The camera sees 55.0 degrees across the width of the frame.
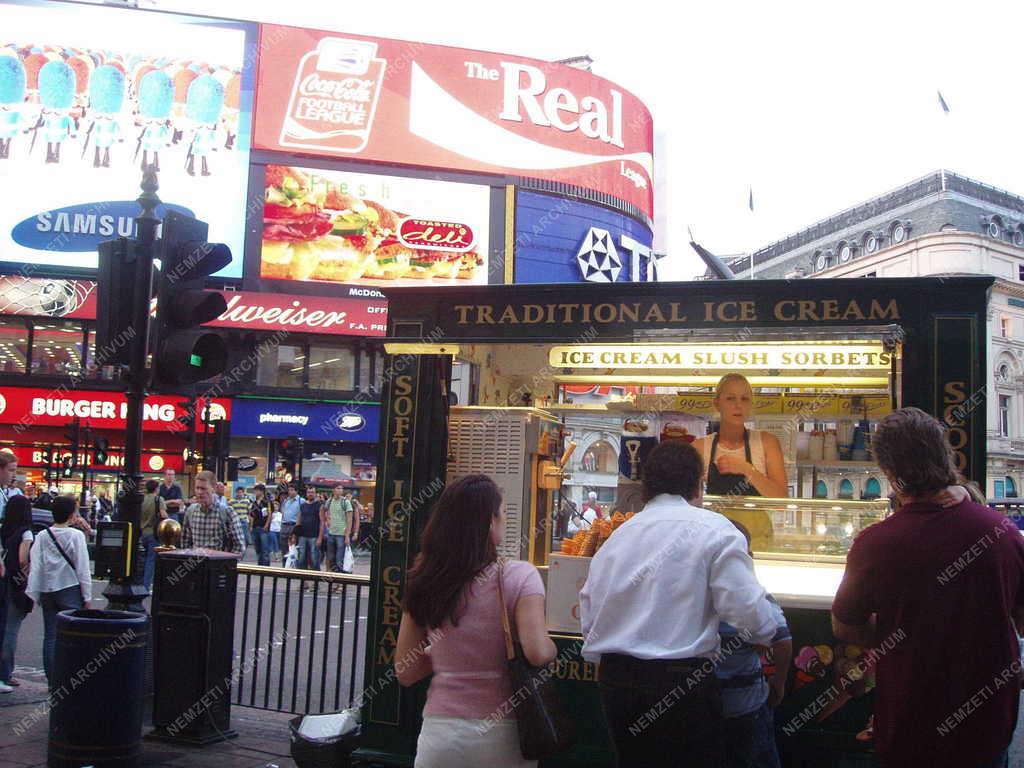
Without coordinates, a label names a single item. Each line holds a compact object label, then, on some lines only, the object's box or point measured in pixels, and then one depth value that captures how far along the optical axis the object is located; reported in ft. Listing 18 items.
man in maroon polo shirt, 9.41
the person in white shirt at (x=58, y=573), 26.07
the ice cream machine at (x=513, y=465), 20.81
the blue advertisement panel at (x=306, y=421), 105.29
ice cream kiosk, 17.52
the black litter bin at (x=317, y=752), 17.93
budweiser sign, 101.35
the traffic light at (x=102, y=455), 97.37
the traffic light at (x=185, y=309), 20.86
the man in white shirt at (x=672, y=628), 11.16
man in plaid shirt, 33.35
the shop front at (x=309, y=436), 104.99
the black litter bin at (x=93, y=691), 18.69
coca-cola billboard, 106.01
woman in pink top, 10.92
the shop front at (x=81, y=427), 101.19
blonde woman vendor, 21.43
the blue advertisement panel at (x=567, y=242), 108.58
